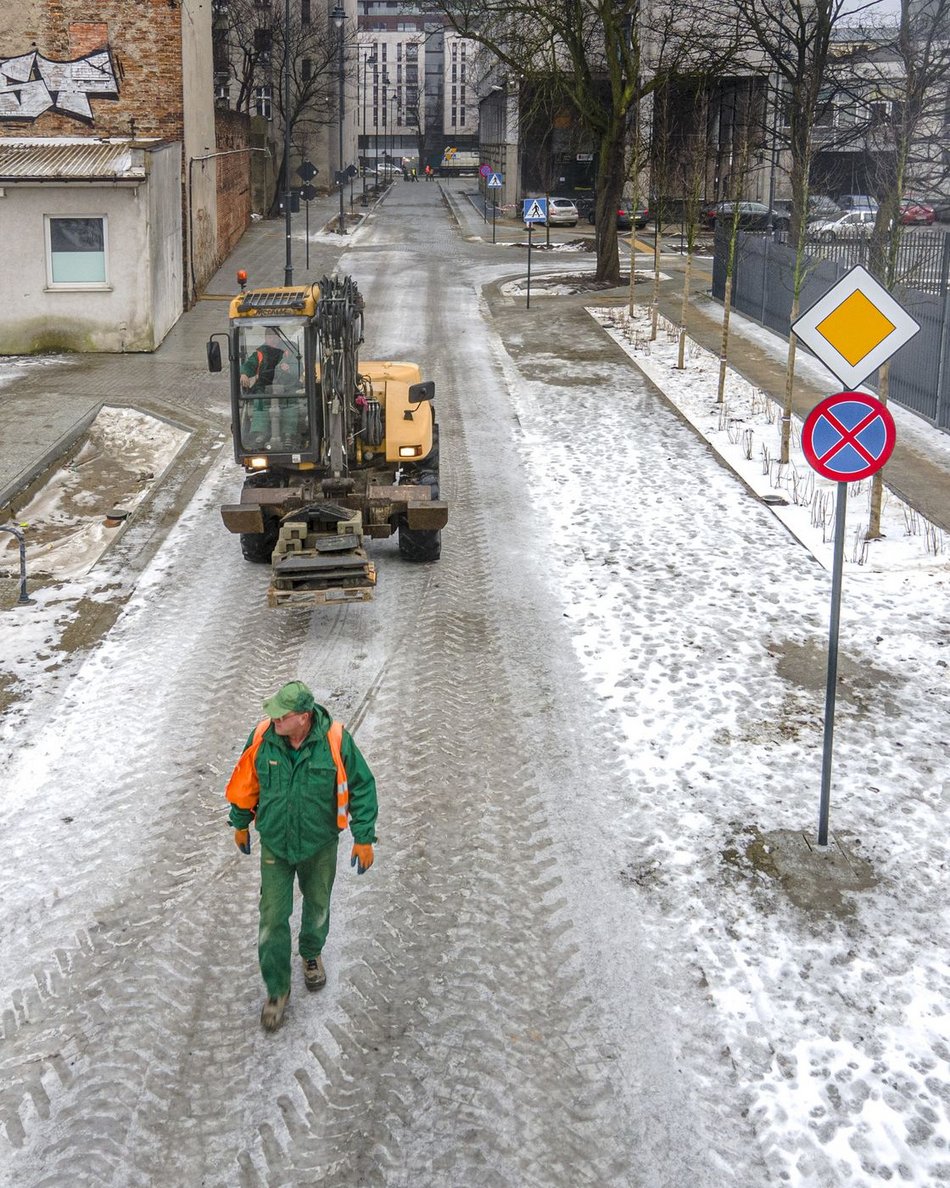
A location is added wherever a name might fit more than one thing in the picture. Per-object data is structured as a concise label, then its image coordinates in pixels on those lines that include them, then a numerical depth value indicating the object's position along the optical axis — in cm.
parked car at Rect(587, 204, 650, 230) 4772
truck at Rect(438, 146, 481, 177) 10562
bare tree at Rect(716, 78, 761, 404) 1939
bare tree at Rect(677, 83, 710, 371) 2262
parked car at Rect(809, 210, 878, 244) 2214
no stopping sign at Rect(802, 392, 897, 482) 724
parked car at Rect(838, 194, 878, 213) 4524
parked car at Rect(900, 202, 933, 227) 4184
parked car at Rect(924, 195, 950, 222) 3931
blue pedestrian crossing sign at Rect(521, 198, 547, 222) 2949
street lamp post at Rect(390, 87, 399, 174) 16225
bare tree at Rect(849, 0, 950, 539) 1305
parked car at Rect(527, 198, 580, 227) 5025
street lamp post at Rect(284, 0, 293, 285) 2947
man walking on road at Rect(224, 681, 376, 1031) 579
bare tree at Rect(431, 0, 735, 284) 3105
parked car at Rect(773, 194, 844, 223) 4281
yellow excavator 1184
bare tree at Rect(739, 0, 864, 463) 1619
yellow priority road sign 739
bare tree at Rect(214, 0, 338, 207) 5259
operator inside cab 1203
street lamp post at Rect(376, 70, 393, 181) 16105
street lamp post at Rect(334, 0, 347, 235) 4512
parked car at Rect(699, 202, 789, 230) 4129
